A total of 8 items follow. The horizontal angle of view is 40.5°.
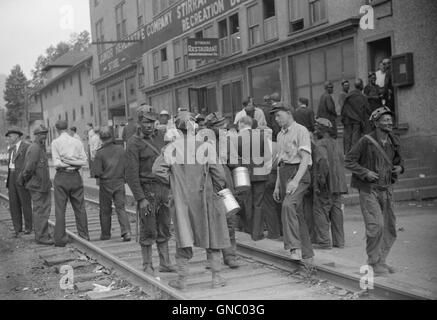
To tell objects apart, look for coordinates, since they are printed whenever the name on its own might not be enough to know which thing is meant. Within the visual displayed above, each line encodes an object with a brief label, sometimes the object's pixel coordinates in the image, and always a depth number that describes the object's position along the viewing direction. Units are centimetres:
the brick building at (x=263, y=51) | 1555
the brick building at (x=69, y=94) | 4603
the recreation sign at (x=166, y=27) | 2631
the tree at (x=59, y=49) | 6051
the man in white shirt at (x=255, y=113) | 1211
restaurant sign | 2389
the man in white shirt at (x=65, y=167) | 984
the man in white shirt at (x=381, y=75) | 1633
